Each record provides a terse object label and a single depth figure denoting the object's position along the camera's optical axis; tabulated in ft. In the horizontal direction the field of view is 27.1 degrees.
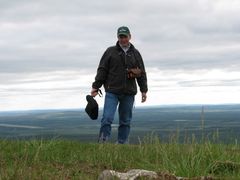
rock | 16.67
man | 35.86
